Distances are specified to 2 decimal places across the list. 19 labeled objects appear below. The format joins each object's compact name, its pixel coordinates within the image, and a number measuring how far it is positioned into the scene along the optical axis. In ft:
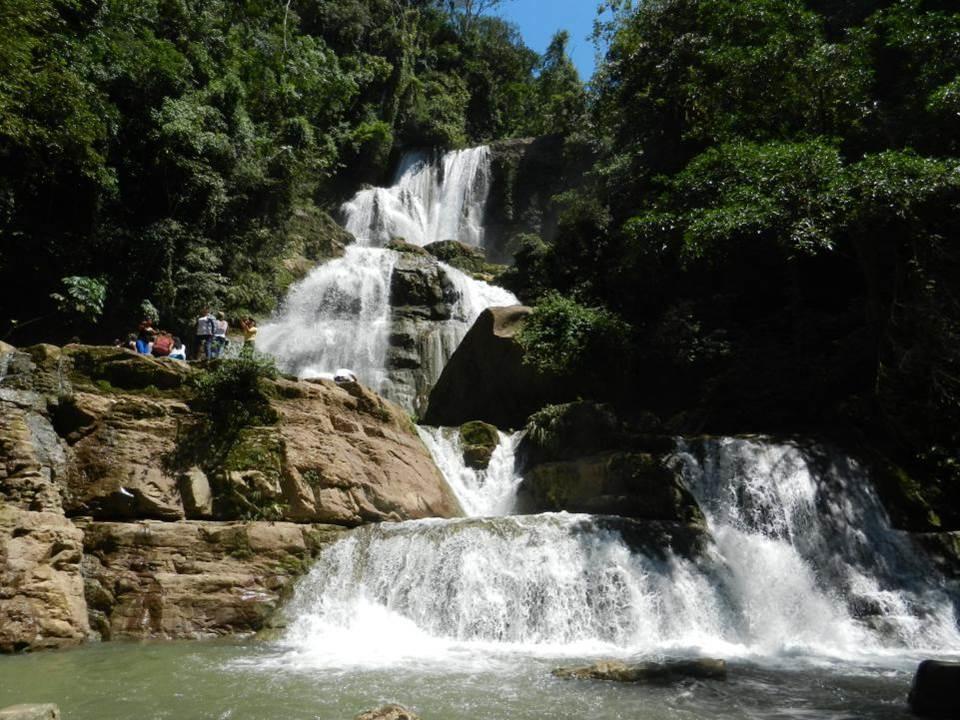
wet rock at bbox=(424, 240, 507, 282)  85.97
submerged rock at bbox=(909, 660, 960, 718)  17.85
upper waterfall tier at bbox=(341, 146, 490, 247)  100.94
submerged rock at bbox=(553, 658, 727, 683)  21.97
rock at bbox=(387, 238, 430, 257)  83.66
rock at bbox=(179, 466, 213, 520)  32.01
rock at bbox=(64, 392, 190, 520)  30.76
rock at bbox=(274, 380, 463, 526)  34.68
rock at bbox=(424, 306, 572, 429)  52.85
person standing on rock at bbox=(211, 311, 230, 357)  46.19
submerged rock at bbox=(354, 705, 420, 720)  14.80
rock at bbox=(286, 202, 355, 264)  77.41
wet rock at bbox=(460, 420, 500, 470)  45.62
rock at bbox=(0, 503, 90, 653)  25.03
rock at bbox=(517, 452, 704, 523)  37.22
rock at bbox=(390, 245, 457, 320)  69.92
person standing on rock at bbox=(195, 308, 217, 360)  45.50
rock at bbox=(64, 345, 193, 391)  33.88
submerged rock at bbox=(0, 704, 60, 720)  12.91
